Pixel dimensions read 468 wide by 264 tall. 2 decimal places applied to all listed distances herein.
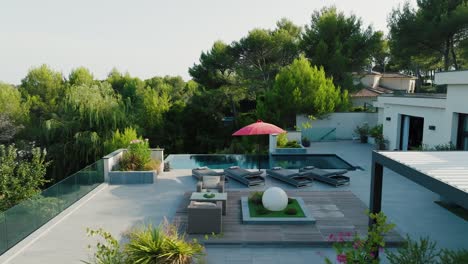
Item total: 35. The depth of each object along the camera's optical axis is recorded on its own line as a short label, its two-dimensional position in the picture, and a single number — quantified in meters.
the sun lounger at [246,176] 12.30
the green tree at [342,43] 27.62
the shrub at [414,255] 4.88
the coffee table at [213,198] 8.92
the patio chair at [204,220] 7.80
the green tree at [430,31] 23.98
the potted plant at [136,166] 12.59
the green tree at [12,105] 27.39
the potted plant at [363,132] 22.21
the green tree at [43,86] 32.75
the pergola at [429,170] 4.58
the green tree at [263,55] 30.66
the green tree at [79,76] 34.66
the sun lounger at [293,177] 12.14
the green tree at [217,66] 31.50
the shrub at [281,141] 18.28
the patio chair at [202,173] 12.98
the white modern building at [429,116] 12.64
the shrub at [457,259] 4.71
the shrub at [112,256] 5.09
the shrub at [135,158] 13.05
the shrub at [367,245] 4.37
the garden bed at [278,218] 8.44
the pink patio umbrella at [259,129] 13.98
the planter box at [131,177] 12.58
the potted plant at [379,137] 18.94
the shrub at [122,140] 16.69
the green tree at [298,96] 23.33
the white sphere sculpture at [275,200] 8.82
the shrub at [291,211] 8.83
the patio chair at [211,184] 10.52
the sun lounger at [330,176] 12.25
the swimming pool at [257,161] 16.05
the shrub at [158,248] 5.71
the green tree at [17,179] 12.45
